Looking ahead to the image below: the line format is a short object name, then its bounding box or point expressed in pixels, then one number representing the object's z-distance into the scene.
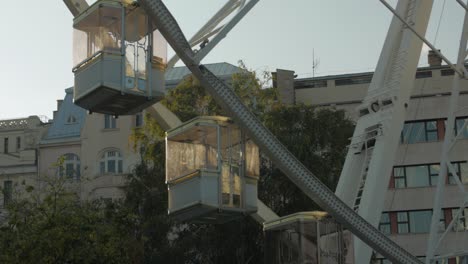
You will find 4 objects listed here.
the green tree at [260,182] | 48.84
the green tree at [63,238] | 35.44
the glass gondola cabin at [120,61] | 23.55
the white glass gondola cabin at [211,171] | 24.95
